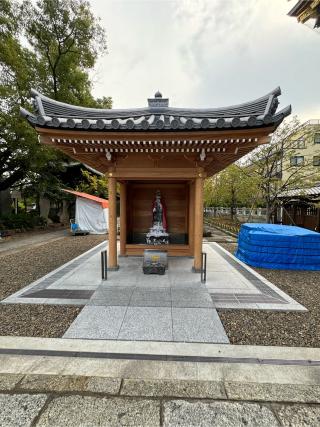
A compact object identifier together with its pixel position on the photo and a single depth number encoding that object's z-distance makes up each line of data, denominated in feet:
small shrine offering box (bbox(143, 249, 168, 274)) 19.45
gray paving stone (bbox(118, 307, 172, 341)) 10.80
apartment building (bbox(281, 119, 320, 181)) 41.52
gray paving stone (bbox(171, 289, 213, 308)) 14.12
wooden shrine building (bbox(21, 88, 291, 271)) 14.51
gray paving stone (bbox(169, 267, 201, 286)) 17.80
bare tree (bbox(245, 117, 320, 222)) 42.04
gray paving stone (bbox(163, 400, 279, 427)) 6.72
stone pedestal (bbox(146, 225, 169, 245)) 24.73
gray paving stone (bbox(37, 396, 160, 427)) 6.67
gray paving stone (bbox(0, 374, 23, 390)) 7.89
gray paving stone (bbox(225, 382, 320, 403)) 7.56
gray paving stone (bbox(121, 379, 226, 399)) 7.65
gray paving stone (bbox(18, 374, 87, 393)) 7.85
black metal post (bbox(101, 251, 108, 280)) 18.33
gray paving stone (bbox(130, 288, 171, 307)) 14.11
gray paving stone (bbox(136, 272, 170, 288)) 17.26
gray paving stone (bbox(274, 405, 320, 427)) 6.73
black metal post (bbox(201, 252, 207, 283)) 17.94
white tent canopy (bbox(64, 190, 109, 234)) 50.88
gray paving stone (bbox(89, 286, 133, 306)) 14.37
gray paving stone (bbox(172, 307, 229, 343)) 10.77
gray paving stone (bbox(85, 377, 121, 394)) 7.76
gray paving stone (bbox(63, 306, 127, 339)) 10.96
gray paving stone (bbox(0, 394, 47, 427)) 6.72
